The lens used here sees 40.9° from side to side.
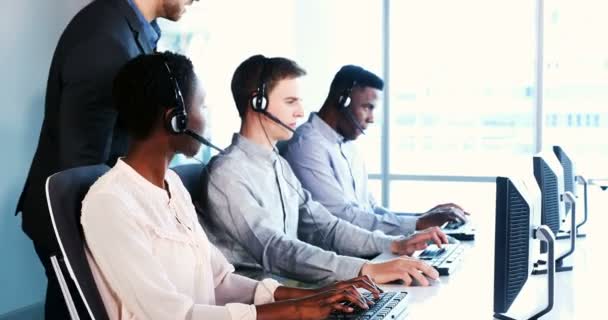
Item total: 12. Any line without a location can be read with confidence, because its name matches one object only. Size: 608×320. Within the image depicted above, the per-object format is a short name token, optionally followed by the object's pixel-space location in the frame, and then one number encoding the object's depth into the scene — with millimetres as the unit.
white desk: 1642
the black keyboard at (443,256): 1968
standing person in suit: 1854
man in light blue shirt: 2758
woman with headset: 1395
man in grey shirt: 2059
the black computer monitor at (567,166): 2621
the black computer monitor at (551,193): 2117
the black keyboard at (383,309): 1432
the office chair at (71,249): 1377
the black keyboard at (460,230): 2494
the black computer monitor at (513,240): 1514
